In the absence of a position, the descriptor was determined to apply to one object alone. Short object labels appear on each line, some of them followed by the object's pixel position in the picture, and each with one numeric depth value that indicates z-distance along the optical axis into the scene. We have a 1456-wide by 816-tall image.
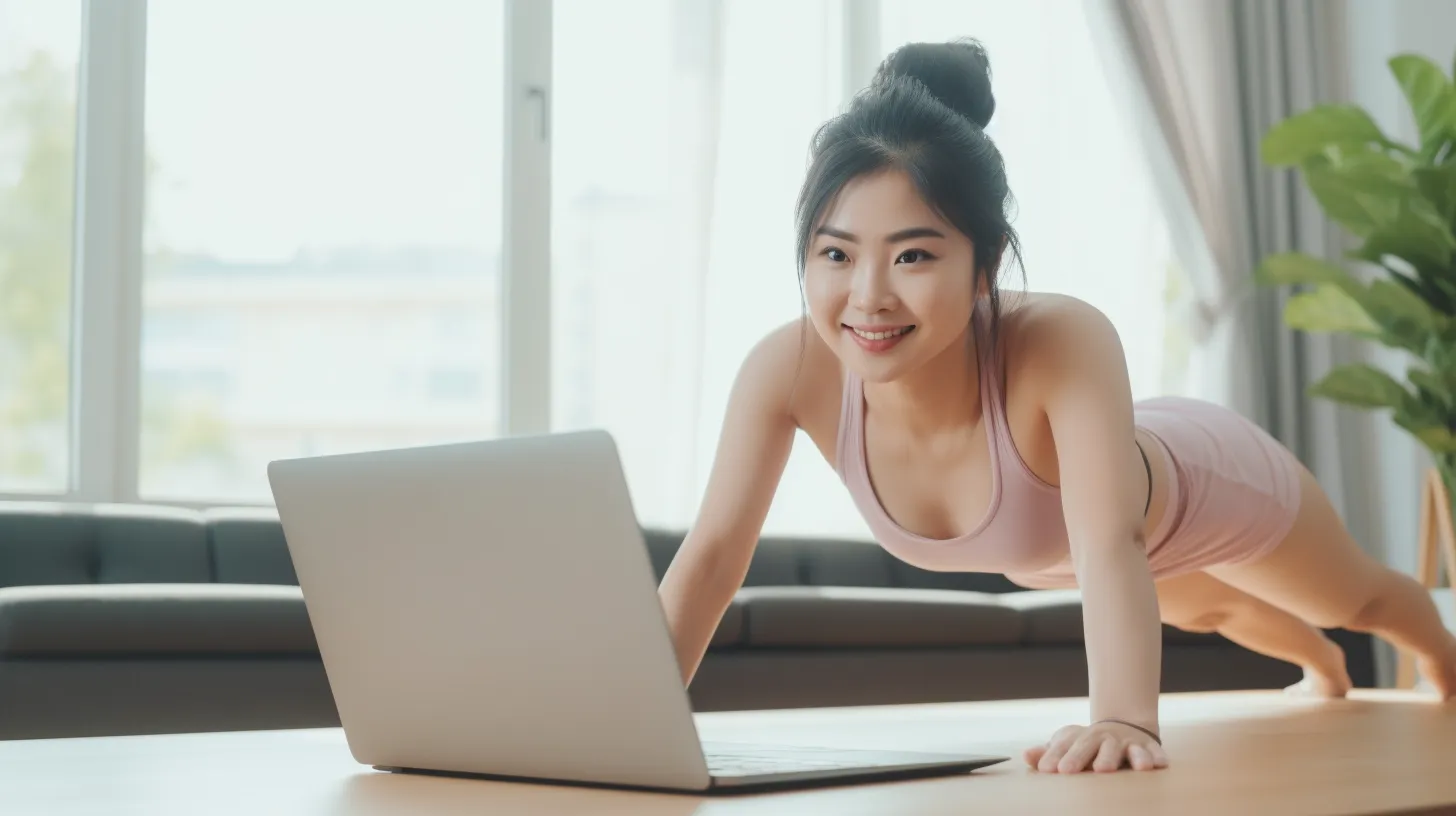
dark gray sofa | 2.37
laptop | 0.73
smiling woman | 1.19
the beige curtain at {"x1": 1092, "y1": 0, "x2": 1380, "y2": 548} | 4.66
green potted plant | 3.51
